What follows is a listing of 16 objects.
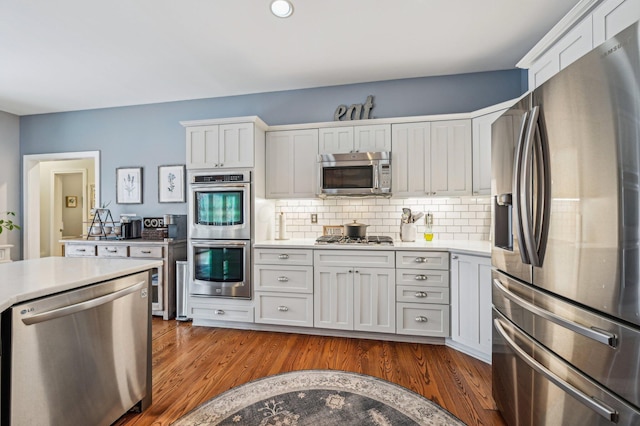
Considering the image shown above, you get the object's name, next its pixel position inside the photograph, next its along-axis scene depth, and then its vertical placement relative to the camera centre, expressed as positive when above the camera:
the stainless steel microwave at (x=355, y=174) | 3.10 +0.40
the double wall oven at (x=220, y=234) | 3.10 -0.23
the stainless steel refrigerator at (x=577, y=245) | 0.92 -0.12
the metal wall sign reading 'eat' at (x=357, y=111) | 3.43 +1.17
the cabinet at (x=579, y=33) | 1.33 +0.93
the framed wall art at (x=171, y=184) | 3.98 +0.38
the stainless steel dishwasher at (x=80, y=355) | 1.13 -0.65
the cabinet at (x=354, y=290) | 2.79 -0.75
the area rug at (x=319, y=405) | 1.71 -1.20
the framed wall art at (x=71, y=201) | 6.18 +0.24
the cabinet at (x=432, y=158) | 3.04 +0.56
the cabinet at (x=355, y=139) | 3.21 +0.80
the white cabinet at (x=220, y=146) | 3.13 +0.71
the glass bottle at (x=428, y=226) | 3.19 -0.16
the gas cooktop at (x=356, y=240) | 2.94 -0.29
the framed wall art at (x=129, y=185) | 4.12 +0.38
